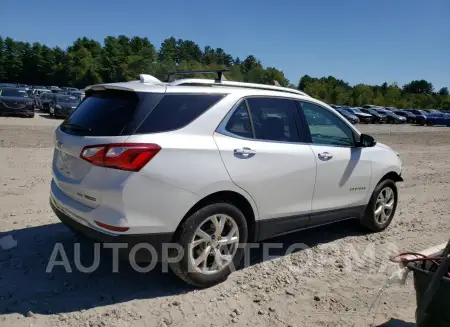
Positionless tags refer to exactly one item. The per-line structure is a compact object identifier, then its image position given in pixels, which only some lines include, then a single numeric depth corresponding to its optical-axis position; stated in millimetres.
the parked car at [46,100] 29384
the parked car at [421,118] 48919
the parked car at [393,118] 48938
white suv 3213
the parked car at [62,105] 24953
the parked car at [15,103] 22734
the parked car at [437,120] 48781
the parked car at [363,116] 44719
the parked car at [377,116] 47303
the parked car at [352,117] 40662
